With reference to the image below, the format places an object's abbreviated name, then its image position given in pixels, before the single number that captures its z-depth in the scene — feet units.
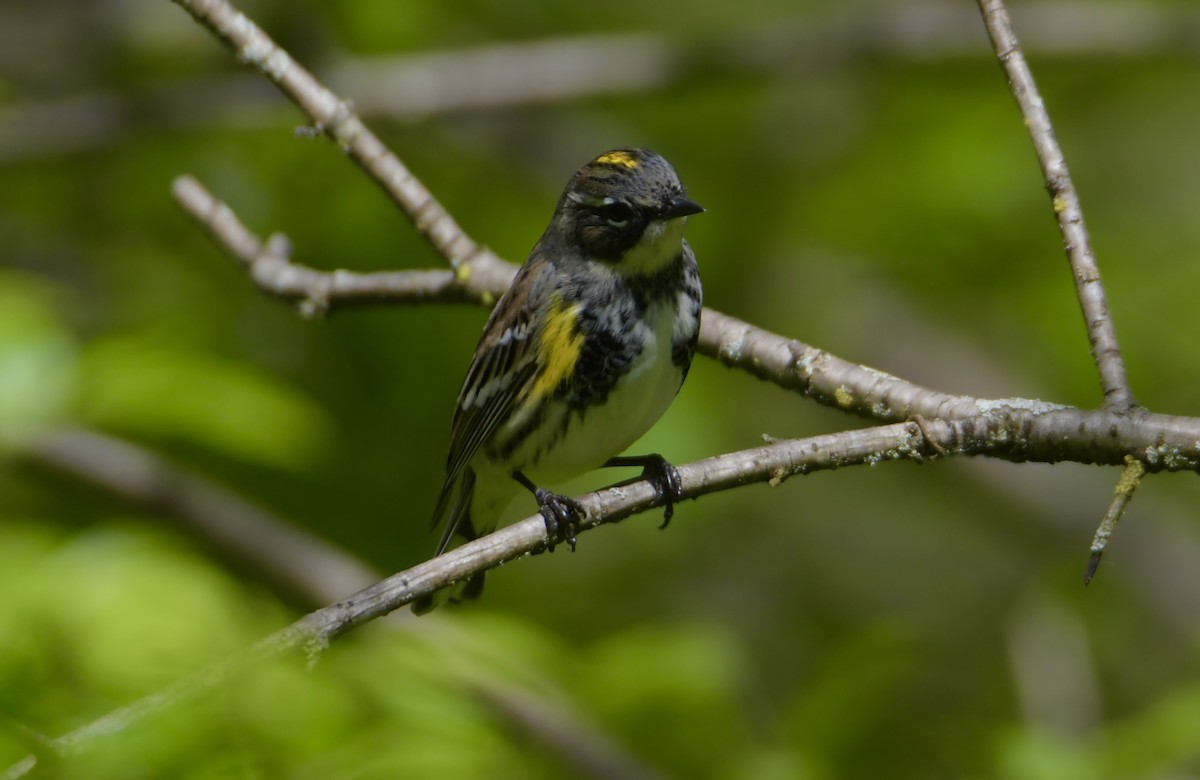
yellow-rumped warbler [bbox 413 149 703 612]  23.56
